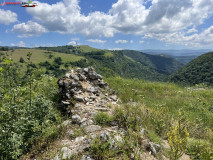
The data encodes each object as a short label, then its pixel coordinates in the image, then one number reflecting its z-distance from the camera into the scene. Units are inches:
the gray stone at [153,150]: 130.9
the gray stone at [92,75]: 354.0
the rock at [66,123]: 176.4
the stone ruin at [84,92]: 235.8
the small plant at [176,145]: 99.4
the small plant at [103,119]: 181.6
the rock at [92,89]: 293.8
